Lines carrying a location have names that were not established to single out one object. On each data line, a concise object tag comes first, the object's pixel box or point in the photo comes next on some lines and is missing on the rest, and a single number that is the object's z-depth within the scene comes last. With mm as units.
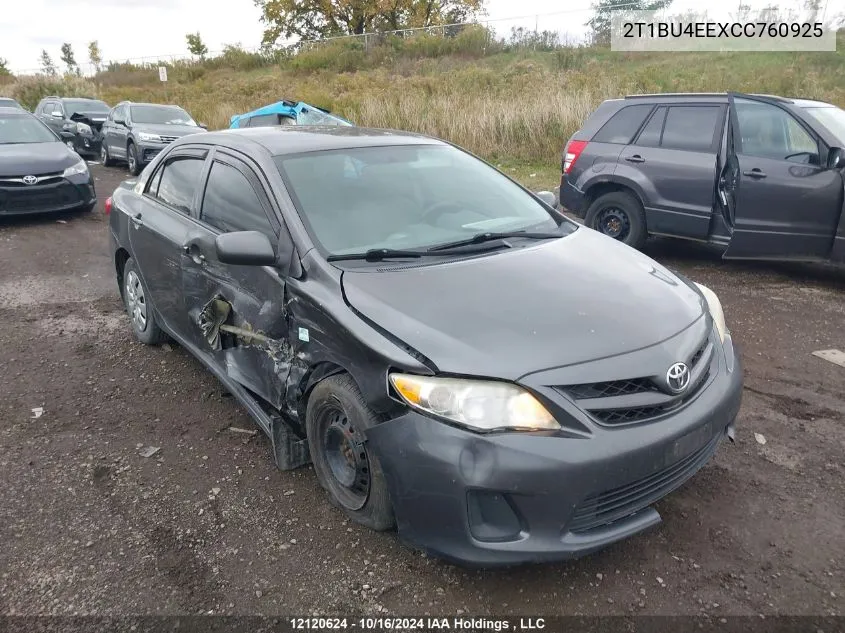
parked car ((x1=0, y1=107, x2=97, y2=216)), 8945
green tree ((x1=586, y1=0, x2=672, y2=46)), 23703
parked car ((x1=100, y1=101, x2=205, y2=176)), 14023
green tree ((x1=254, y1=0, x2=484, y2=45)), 41938
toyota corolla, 2297
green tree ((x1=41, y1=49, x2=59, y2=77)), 38812
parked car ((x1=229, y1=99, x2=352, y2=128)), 12805
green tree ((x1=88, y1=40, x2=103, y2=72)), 61406
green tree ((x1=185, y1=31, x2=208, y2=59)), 46834
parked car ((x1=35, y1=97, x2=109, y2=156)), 16891
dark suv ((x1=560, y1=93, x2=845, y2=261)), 5879
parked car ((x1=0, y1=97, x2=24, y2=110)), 15122
